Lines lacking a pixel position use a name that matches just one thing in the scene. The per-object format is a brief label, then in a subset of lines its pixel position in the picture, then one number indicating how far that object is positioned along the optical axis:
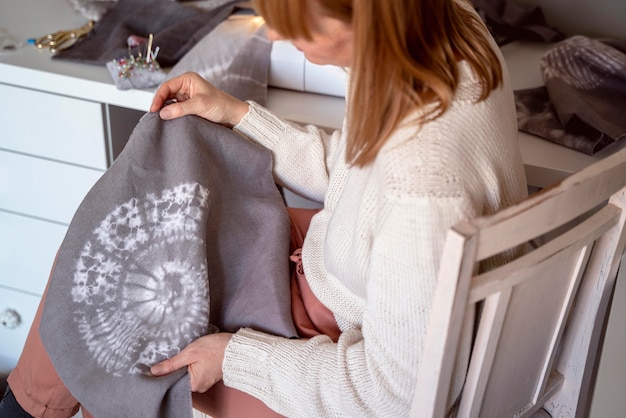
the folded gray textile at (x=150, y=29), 1.45
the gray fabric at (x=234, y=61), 1.37
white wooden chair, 0.71
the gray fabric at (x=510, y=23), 1.61
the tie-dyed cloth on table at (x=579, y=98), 1.27
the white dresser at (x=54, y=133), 1.36
